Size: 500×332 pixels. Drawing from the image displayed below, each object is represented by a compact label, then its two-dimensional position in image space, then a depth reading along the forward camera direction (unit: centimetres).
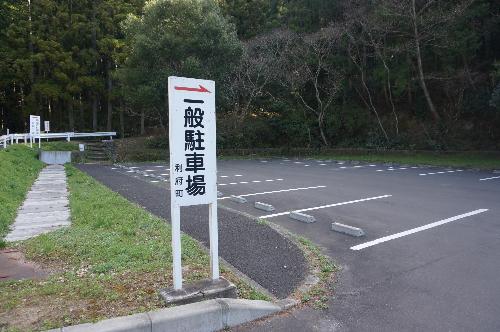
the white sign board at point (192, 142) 337
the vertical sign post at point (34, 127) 1792
